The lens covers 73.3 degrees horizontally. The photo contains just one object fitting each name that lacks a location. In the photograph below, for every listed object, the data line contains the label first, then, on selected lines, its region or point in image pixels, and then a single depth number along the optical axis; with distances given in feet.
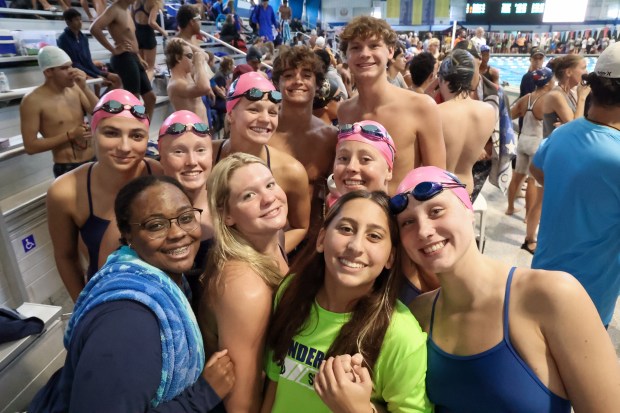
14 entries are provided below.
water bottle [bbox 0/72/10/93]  15.58
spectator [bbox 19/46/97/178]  12.26
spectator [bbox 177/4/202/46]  20.99
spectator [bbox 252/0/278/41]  45.53
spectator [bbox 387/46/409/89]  22.97
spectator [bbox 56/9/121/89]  18.85
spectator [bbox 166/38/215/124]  16.24
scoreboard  101.65
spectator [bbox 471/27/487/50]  31.79
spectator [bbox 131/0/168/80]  23.52
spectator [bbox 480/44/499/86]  21.81
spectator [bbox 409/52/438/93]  16.48
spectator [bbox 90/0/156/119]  18.42
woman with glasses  3.54
